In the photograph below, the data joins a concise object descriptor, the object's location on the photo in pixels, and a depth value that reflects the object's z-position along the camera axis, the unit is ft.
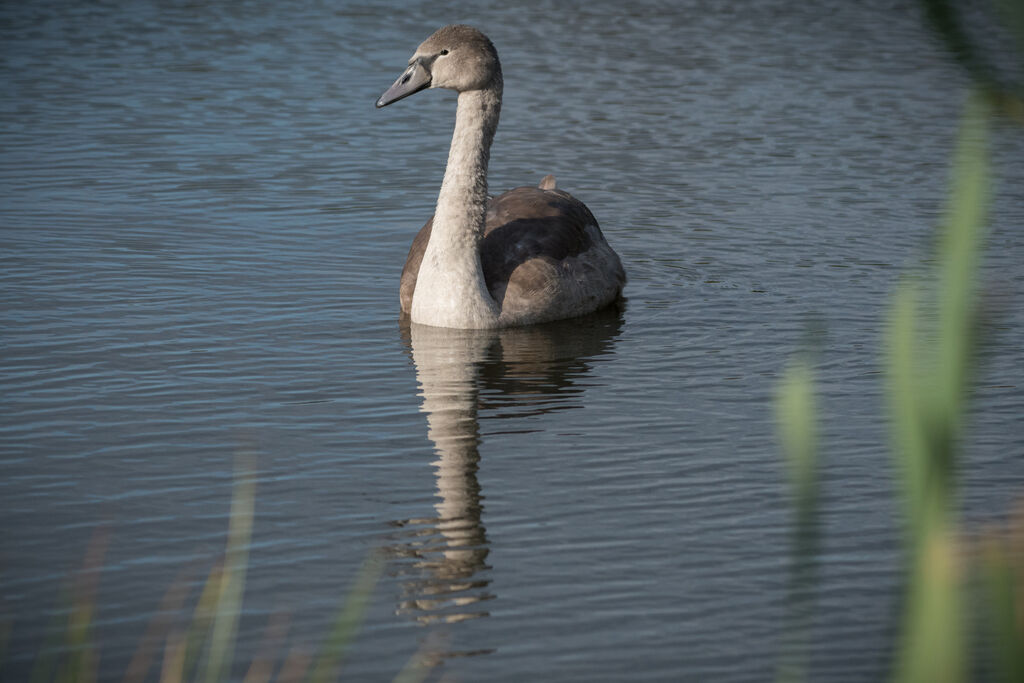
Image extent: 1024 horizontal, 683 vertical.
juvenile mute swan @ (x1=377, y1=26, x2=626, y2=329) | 65.77
